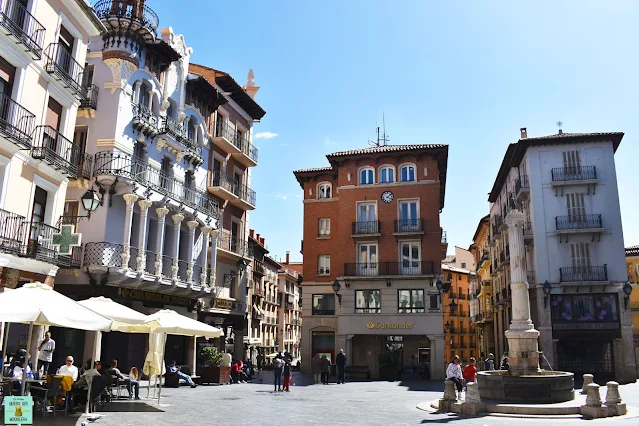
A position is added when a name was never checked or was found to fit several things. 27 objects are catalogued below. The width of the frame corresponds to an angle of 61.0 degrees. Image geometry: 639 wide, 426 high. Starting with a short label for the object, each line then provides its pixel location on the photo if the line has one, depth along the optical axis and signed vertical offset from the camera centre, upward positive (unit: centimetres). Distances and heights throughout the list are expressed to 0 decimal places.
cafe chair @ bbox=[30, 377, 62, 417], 1205 -129
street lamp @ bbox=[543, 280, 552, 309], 3478 +314
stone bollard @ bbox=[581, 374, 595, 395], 1583 -110
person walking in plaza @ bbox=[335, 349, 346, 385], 2742 -145
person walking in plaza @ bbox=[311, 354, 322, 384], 2752 -157
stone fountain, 1578 -92
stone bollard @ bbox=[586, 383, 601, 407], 1445 -144
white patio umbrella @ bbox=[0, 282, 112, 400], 1057 +45
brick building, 3556 +516
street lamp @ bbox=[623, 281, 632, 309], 3348 +303
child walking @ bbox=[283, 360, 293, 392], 2201 -158
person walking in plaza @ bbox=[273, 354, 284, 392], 2172 -129
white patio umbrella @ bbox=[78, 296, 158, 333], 1542 +53
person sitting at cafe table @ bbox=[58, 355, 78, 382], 1355 -88
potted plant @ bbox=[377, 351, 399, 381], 3306 -166
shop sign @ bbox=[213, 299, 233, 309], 3248 +192
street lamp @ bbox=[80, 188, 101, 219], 1744 +419
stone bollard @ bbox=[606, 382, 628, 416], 1473 -153
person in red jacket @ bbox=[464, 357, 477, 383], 2069 -119
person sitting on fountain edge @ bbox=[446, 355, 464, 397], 1769 -104
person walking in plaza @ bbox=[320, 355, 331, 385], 2736 -154
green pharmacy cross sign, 1809 +307
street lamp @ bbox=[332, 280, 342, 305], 3538 +321
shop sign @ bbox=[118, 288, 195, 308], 2419 +177
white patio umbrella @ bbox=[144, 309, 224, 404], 1595 +29
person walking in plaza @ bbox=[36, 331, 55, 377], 1627 -47
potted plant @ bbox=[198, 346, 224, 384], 2455 -138
